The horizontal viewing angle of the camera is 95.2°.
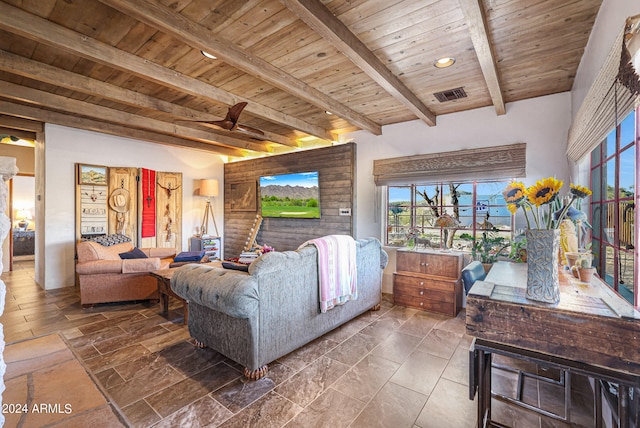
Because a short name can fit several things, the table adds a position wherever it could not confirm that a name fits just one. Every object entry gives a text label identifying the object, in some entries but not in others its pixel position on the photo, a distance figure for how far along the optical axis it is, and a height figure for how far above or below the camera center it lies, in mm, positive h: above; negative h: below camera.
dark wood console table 1154 -518
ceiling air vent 3367 +1419
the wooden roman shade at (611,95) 1136 +606
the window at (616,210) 1586 +35
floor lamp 6164 +446
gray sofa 2160 -739
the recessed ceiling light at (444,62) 2670 +1419
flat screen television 5172 +345
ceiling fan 3121 +1039
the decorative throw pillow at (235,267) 2607 -491
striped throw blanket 2676 -543
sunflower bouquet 1355 +82
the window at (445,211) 3818 +45
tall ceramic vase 1368 -246
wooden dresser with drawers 3600 -856
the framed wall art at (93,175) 4836 +639
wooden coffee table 3439 -880
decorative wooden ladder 5986 -388
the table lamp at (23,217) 7171 -135
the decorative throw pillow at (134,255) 4328 -630
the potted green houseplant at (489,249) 3504 -427
